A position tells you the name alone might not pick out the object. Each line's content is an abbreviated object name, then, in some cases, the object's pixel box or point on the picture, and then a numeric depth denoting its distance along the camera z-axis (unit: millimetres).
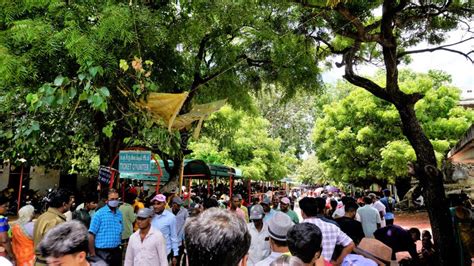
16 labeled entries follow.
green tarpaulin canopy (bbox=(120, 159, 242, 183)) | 11852
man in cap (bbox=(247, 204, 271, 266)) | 5219
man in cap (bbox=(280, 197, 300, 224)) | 7352
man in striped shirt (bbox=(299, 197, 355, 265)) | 3680
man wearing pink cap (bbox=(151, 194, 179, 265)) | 6027
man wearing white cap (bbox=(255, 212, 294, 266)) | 3006
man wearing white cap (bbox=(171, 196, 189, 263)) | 7538
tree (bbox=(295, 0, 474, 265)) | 7188
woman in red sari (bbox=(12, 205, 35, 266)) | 4945
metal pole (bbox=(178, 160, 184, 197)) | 9859
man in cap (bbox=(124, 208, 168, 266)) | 4410
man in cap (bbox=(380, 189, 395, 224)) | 10898
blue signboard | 6910
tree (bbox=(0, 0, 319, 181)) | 5355
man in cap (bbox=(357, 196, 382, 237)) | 7887
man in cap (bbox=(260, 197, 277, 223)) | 7690
